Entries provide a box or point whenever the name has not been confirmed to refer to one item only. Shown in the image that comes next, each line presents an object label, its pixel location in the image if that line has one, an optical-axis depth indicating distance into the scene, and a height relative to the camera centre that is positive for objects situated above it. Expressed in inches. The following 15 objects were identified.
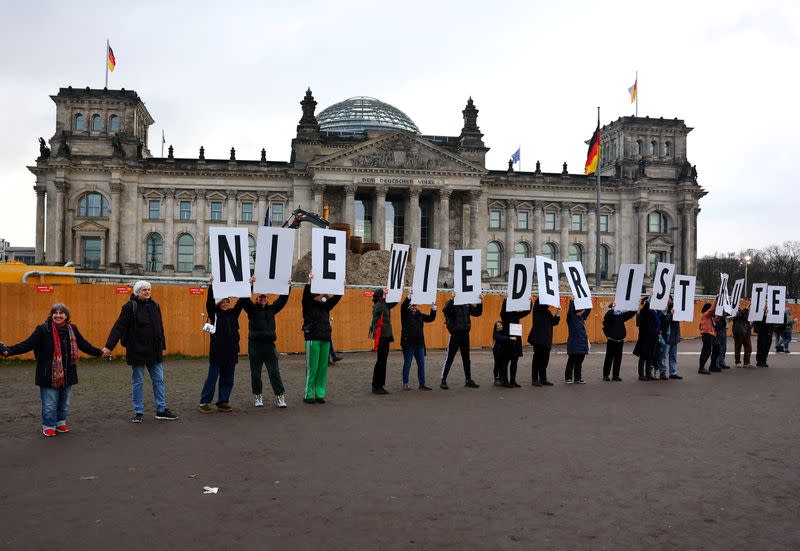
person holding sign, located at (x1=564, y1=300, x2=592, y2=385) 623.2 -56.0
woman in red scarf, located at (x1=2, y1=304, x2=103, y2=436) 373.1 -45.4
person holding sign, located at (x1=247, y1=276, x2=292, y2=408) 464.4 -42.3
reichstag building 2466.8 +335.0
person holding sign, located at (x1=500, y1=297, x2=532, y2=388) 595.2 -51.6
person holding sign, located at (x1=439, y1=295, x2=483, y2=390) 589.3 -37.6
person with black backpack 411.5 -36.2
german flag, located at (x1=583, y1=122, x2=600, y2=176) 1884.7 +375.5
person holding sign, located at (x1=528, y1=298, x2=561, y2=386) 603.8 -45.8
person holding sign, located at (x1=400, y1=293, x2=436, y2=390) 572.7 -44.1
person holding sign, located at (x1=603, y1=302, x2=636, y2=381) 641.6 -44.6
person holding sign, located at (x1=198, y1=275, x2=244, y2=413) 446.3 -45.3
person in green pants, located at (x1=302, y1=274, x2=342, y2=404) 487.8 -41.1
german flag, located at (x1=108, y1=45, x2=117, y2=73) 2420.0 +784.7
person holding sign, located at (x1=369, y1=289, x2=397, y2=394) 547.2 -48.0
